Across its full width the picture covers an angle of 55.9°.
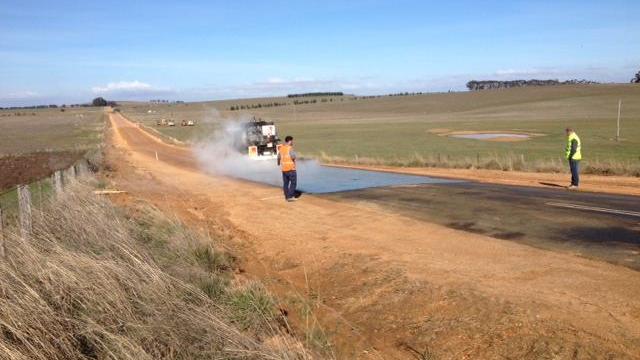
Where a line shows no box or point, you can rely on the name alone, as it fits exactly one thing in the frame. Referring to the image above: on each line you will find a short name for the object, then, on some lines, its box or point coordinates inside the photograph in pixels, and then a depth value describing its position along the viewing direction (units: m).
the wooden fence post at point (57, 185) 12.31
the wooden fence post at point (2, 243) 7.06
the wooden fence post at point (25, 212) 8.10
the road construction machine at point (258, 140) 31.55
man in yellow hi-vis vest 17.69
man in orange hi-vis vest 16.95
